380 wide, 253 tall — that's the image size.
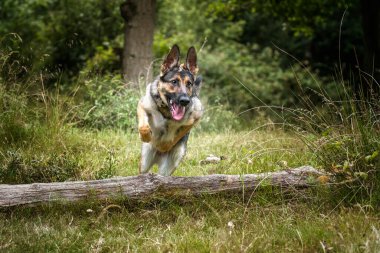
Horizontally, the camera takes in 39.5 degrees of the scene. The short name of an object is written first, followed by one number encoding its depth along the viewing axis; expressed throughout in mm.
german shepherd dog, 6262
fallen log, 5113
